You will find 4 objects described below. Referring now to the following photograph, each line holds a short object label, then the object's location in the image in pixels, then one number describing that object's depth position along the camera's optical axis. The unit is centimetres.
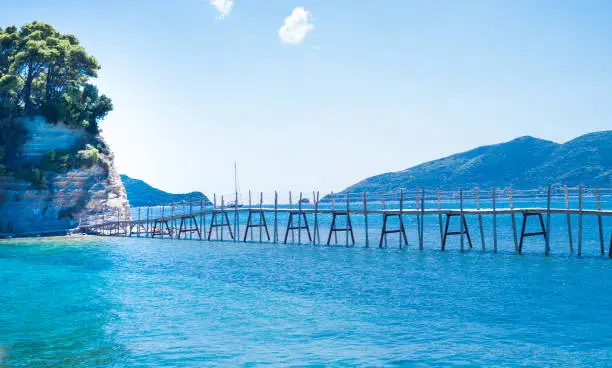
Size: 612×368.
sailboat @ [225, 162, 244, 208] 5636
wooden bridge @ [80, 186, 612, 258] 3394
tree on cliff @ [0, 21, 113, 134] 5688
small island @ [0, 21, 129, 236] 5450
